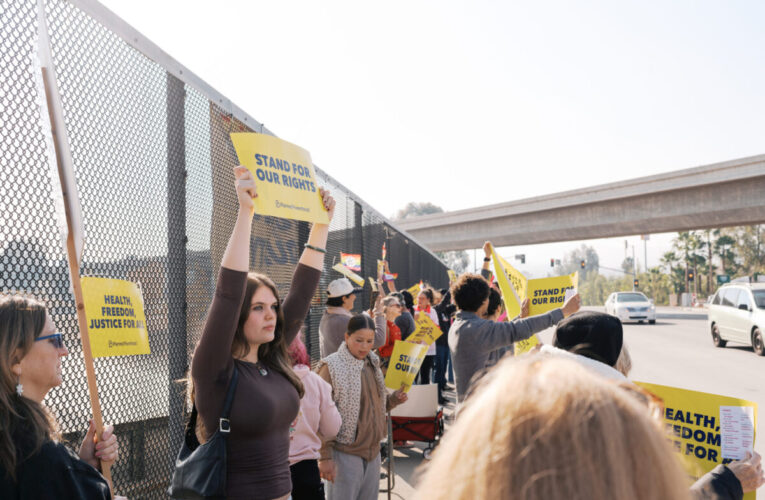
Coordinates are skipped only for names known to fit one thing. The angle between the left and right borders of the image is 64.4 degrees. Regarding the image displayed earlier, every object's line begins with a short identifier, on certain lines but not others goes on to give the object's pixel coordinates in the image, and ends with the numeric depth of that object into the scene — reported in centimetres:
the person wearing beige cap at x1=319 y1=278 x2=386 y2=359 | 535
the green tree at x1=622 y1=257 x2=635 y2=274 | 14248
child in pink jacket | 356
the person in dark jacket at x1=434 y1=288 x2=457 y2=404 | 1045
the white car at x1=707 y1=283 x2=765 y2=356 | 1563
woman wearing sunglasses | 178
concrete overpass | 2850
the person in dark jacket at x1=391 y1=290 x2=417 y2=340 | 883
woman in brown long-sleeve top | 236
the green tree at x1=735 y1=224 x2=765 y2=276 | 6075
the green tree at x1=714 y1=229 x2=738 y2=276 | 6644
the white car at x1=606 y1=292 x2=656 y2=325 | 2944
